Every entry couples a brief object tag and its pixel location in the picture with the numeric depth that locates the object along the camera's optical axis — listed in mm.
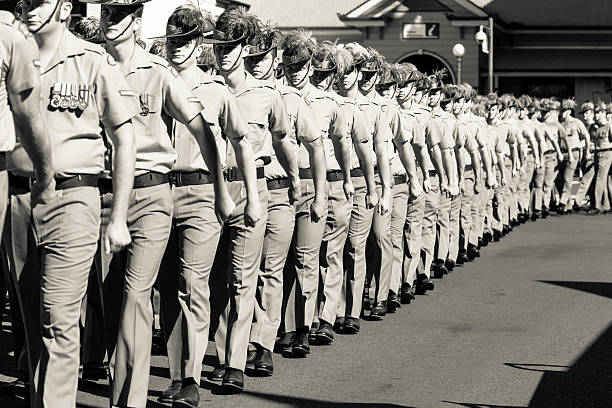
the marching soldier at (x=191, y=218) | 11978
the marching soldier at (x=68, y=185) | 9557
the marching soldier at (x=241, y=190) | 12923
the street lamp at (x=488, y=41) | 57329
